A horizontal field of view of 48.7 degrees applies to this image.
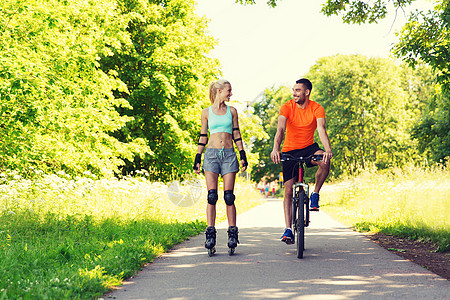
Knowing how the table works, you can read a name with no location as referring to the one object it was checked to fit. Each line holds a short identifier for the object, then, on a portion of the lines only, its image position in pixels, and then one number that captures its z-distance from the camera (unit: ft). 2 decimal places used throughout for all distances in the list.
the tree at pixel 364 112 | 132.57
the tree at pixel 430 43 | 32.30
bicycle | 20.26
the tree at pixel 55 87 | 38.96
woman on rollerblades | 21.11
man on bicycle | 21.44
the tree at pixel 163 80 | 75.25
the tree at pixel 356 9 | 40.09
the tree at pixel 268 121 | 204.56
